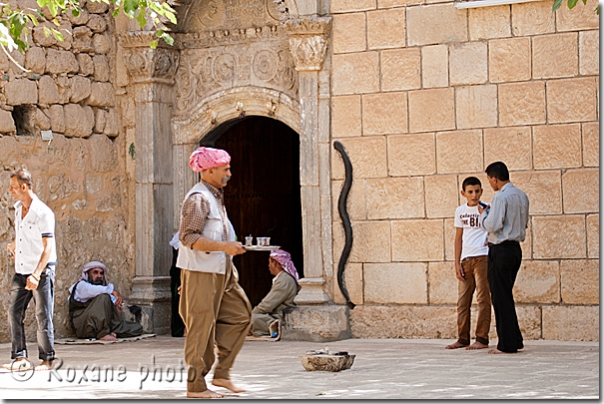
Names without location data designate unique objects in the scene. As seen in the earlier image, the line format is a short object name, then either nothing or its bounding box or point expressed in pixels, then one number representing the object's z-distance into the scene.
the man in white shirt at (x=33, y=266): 11.81
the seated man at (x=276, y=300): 15.60
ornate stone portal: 16.62
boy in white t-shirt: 13.42
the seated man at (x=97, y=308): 15.86
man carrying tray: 9.44
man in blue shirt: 12.64
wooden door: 18.35
